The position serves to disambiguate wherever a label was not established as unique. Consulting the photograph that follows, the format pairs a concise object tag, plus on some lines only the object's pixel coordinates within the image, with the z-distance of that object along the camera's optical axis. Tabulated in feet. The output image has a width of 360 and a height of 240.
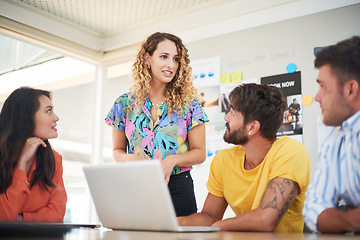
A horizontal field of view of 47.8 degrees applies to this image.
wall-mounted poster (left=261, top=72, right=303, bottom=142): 8.14
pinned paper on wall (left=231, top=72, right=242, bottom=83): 9.15
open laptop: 3.14
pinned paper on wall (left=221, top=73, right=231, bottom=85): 9.37
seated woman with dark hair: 5.59
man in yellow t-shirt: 4.56
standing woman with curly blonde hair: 6.03
